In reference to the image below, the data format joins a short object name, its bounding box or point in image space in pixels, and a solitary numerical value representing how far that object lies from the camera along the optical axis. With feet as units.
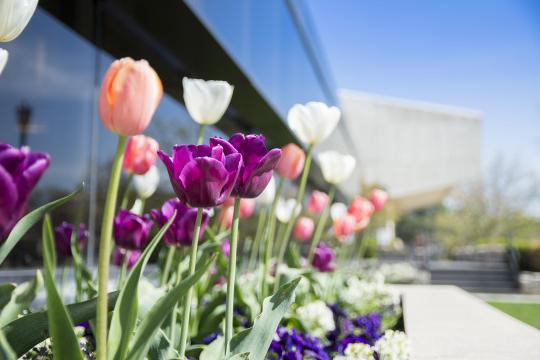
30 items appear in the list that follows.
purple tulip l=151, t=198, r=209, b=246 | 5.37
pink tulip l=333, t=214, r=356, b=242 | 11.32
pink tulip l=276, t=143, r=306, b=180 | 7.59
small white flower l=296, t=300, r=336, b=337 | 8.38
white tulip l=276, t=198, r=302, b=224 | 11.35
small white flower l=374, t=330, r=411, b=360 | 5.65
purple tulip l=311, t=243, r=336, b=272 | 11.53
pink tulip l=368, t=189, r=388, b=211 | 13.42
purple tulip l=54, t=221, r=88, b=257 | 6.52
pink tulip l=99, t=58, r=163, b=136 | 3.11
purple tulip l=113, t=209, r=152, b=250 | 5.80
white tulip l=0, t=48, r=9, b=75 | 3.55
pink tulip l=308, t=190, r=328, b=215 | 11.89
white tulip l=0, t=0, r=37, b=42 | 3.47
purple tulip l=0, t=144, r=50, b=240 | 2.92
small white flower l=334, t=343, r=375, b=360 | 5.56
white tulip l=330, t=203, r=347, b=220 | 11.69
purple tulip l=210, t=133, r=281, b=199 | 4.00
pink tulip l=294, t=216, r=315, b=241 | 13.21
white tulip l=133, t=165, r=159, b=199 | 7.23
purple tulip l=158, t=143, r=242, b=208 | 3.52
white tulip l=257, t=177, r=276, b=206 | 10.18
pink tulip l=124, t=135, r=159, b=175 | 5.90
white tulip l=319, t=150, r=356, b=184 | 8.41
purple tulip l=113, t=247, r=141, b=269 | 7.60
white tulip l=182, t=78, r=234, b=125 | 5.00
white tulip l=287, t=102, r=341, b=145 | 6.31
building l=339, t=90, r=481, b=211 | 130.72
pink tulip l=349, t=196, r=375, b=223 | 11.54
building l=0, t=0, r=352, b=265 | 14.11
